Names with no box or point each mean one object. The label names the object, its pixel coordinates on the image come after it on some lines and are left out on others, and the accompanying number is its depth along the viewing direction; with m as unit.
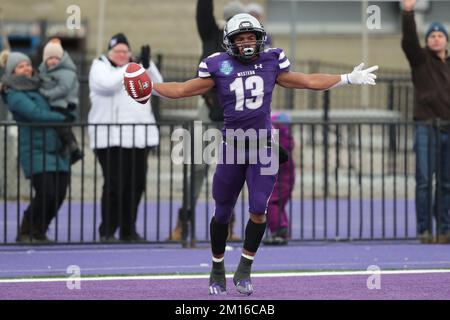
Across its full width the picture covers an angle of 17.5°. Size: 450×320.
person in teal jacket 14.91
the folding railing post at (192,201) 14.98
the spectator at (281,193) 15.16
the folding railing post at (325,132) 15.47
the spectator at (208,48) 14.95
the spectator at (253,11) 15.71
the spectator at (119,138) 14.98
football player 11.13
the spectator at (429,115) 15.32
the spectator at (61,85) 15.18
